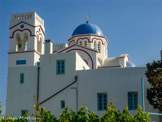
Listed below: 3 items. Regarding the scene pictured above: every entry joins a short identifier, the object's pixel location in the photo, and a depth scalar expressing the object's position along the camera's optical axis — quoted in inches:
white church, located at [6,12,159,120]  941.8
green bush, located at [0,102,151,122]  476.4
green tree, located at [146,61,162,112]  845.8
